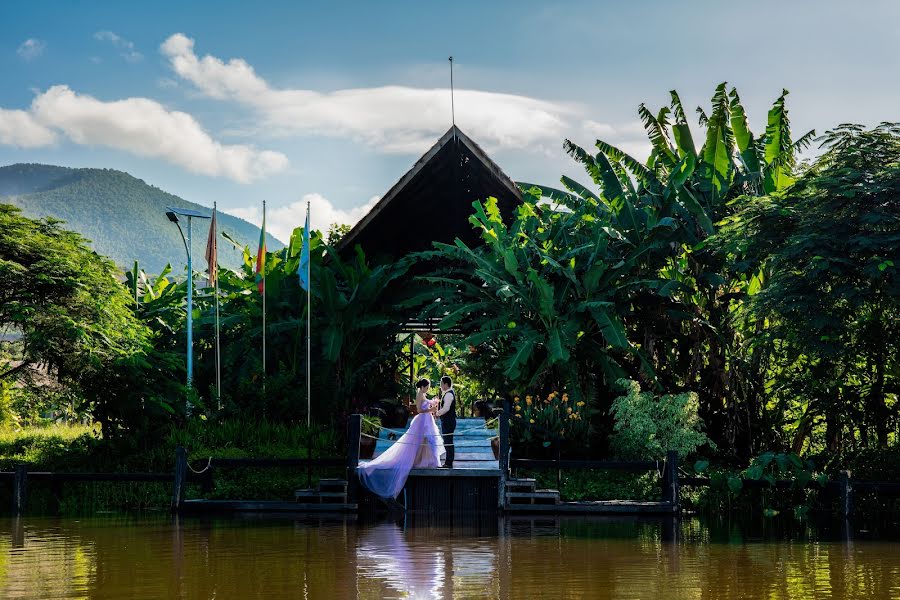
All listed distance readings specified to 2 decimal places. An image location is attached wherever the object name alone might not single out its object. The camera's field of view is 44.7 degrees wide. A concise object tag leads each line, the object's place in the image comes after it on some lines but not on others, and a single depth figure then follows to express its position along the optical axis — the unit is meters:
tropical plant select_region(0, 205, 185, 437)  21.98
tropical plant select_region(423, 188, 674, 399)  22.31
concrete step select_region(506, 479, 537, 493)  19.02
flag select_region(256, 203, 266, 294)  25.11
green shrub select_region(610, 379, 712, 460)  21.16
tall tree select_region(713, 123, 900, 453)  17.83
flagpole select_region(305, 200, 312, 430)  22.79
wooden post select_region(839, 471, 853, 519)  17.23
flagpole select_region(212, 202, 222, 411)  24.66
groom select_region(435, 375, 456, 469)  19.97
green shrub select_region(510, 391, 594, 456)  22.20
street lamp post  25.69
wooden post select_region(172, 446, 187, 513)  18.41
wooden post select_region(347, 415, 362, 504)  18.78
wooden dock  18.81
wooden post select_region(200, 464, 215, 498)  19.45
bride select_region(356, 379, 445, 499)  18.53
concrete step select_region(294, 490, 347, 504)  18.81
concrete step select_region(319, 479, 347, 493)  19.00
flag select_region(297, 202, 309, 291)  23.52
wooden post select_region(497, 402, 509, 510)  18.73
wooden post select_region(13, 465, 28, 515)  19.38
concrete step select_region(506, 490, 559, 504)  18.70
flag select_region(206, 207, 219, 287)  26.67
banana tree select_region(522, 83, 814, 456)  23.20
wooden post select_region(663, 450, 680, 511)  17.94
